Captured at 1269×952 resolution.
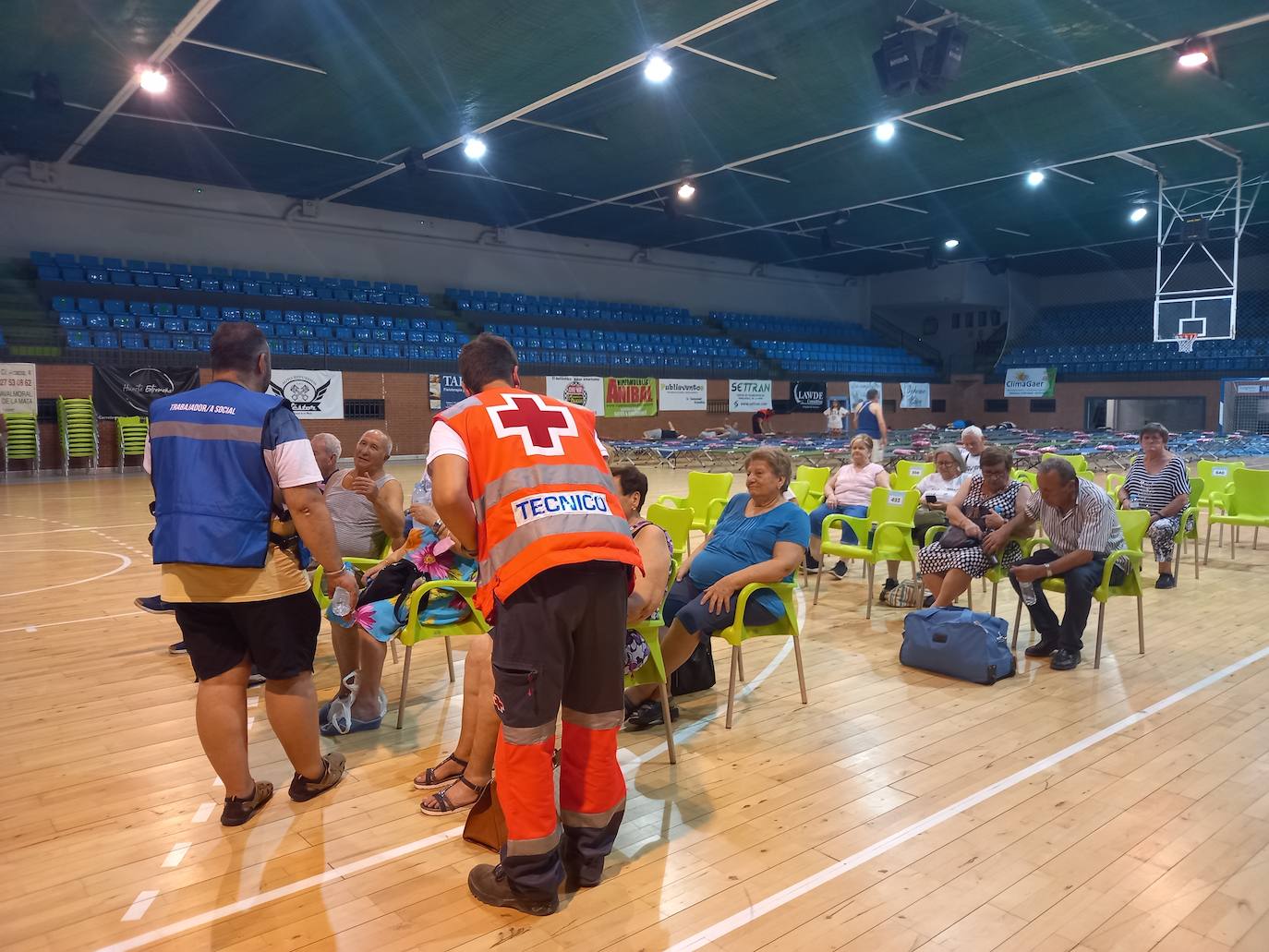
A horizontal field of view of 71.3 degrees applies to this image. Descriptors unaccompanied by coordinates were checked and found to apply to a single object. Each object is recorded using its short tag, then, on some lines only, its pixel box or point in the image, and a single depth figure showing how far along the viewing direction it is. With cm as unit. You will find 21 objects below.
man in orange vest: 240
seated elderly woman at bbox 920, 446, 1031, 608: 531
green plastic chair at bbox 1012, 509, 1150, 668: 488
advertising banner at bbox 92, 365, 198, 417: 1595
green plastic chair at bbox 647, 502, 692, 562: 509
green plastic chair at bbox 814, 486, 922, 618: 596
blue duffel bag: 459
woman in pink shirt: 697
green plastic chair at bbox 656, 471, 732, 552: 748
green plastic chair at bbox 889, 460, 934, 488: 775
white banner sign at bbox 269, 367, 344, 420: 1781
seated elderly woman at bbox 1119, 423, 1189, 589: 702
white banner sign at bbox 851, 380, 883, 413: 2809
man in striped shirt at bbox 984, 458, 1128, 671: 482
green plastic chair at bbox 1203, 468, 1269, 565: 784
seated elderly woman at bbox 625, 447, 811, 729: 390
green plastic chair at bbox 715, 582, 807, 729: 389
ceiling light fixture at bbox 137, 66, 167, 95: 1142
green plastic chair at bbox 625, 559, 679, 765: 348
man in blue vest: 285
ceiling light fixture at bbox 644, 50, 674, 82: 1110
